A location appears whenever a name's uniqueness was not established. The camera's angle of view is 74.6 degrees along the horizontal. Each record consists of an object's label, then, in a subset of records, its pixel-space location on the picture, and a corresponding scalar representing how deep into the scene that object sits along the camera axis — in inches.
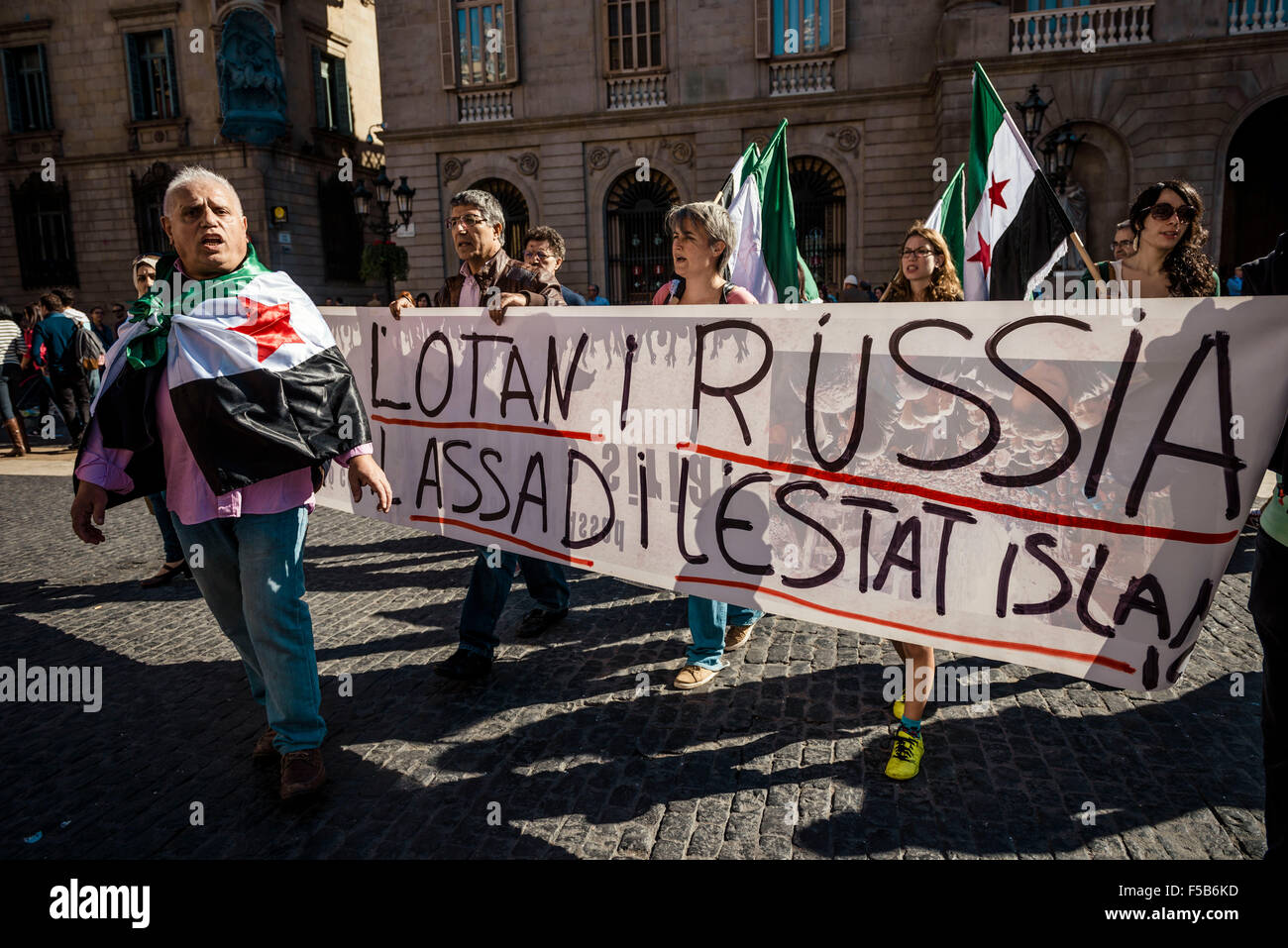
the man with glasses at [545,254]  203.9
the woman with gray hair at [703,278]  142.7
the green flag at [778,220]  262.5
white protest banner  94.7
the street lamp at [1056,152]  506.3
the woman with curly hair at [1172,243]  138.8
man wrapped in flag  108.2
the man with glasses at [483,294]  153.8
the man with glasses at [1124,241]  204.0
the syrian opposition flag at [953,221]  261.0
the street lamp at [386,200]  703.7
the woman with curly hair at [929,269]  144.5
